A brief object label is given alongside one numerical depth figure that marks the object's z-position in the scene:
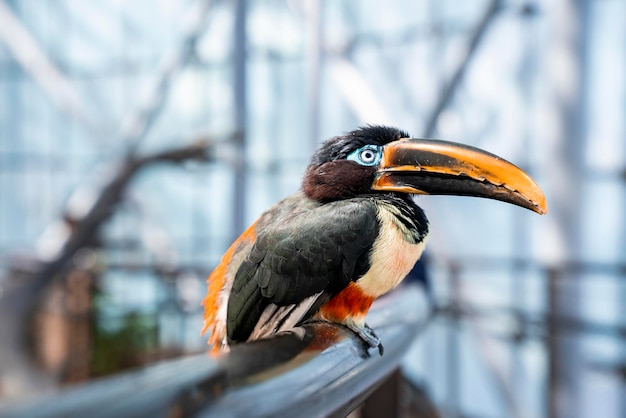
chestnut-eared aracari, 0.81
